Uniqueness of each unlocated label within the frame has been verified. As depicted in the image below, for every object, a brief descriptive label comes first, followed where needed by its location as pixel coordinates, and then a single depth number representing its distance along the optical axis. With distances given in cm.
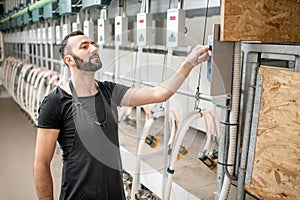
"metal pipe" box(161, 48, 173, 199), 213
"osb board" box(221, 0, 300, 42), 134
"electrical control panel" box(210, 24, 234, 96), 144
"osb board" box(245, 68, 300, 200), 125
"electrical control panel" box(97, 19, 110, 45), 276
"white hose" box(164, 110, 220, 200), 182
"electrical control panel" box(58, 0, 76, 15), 327
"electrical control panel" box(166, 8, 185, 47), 185
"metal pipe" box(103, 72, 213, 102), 182
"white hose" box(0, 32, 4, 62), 981
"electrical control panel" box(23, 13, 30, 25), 570
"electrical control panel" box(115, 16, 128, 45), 248
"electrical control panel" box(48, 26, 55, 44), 463
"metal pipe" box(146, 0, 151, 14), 219
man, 155
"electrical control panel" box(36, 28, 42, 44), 531
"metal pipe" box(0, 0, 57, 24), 430
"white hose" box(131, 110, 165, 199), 213
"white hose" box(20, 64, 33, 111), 600
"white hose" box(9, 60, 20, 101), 706
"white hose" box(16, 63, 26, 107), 627
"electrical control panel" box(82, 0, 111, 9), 253
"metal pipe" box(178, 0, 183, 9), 191
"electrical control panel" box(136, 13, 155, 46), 212
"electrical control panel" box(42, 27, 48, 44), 504
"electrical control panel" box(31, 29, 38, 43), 578
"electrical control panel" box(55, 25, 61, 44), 423
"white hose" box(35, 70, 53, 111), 471
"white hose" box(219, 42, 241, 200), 146
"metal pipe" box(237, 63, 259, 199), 142
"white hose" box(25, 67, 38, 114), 549
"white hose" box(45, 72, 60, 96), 431
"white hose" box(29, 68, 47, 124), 497
